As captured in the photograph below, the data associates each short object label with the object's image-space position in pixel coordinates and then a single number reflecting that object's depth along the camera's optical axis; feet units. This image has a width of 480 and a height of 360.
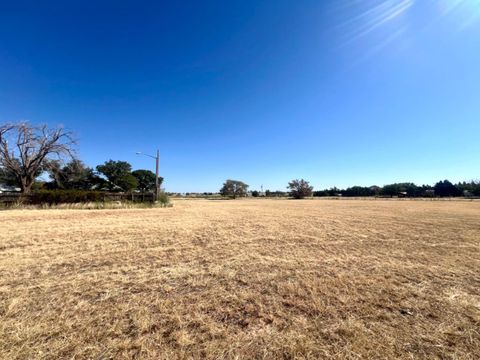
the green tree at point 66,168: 71.77
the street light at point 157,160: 73.84
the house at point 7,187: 162.32
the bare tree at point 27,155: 63.36
